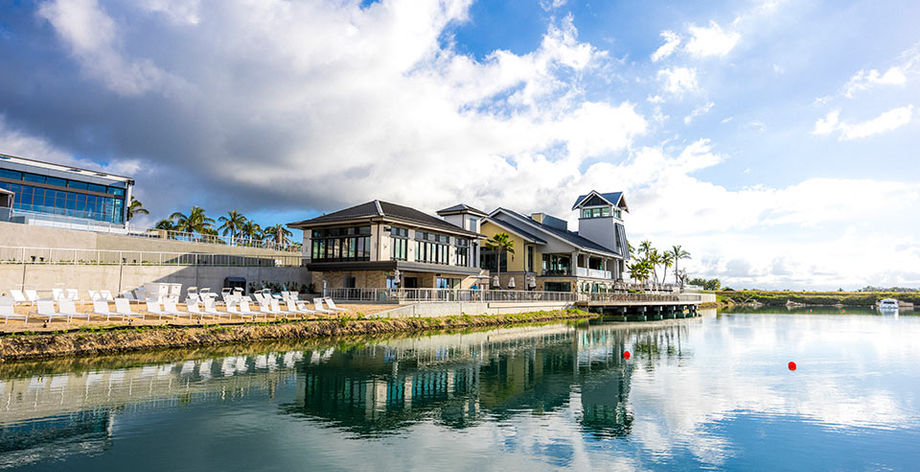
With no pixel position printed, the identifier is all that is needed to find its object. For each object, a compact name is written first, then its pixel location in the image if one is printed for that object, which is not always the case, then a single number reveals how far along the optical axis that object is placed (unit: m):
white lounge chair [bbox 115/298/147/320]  21.64
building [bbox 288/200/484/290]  39.28
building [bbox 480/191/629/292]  56.00
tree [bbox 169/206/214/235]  66.94
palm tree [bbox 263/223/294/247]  87.22
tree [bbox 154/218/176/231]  68.94
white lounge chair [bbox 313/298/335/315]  30.39
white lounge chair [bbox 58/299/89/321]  20.12
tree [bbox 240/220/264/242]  78.38
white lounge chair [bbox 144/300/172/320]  23.16
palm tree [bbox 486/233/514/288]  52.25
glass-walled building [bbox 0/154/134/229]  39.44
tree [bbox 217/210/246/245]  74.88
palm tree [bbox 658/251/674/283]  89.19
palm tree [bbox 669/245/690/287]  96.44
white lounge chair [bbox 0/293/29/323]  18.78
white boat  79.78
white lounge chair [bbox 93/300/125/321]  21.27
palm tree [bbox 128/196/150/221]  62.81
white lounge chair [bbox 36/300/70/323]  19.23
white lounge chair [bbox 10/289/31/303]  22.18
